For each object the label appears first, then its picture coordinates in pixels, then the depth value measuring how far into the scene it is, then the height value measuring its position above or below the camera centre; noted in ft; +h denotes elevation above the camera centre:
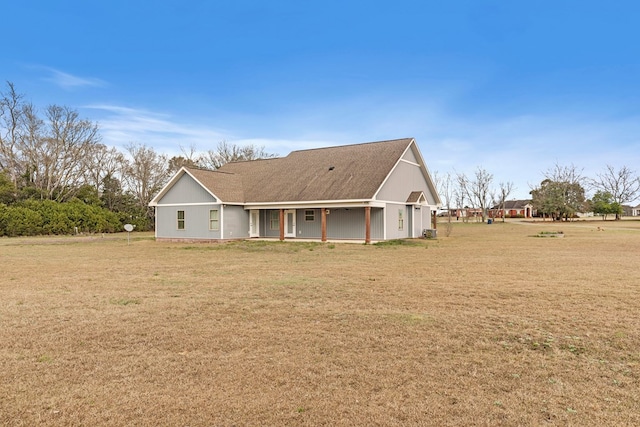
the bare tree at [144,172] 151.94 +17.58
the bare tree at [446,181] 239.30 +19.84
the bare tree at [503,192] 224.12 +12.14
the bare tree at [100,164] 143.43 +20.12
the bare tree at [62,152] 131.85 +22.23
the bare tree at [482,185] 224.33 +16.18
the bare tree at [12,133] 126.62 +27.18
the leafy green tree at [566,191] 197.36 +11.33
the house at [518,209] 280.16 +3.96
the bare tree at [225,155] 173.27 +26.88
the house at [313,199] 74.18 +3.52
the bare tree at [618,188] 232.53 +14.69
